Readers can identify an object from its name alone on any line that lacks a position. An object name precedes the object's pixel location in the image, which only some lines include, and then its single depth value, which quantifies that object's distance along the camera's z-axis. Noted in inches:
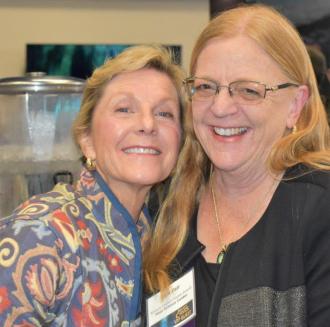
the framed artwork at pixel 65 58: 142.3
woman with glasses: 52.5
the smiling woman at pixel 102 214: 51.4
